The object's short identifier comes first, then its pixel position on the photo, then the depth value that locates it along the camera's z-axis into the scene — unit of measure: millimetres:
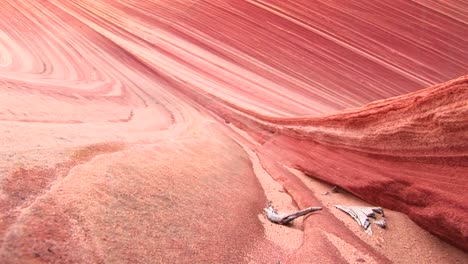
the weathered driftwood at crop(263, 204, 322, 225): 1607
